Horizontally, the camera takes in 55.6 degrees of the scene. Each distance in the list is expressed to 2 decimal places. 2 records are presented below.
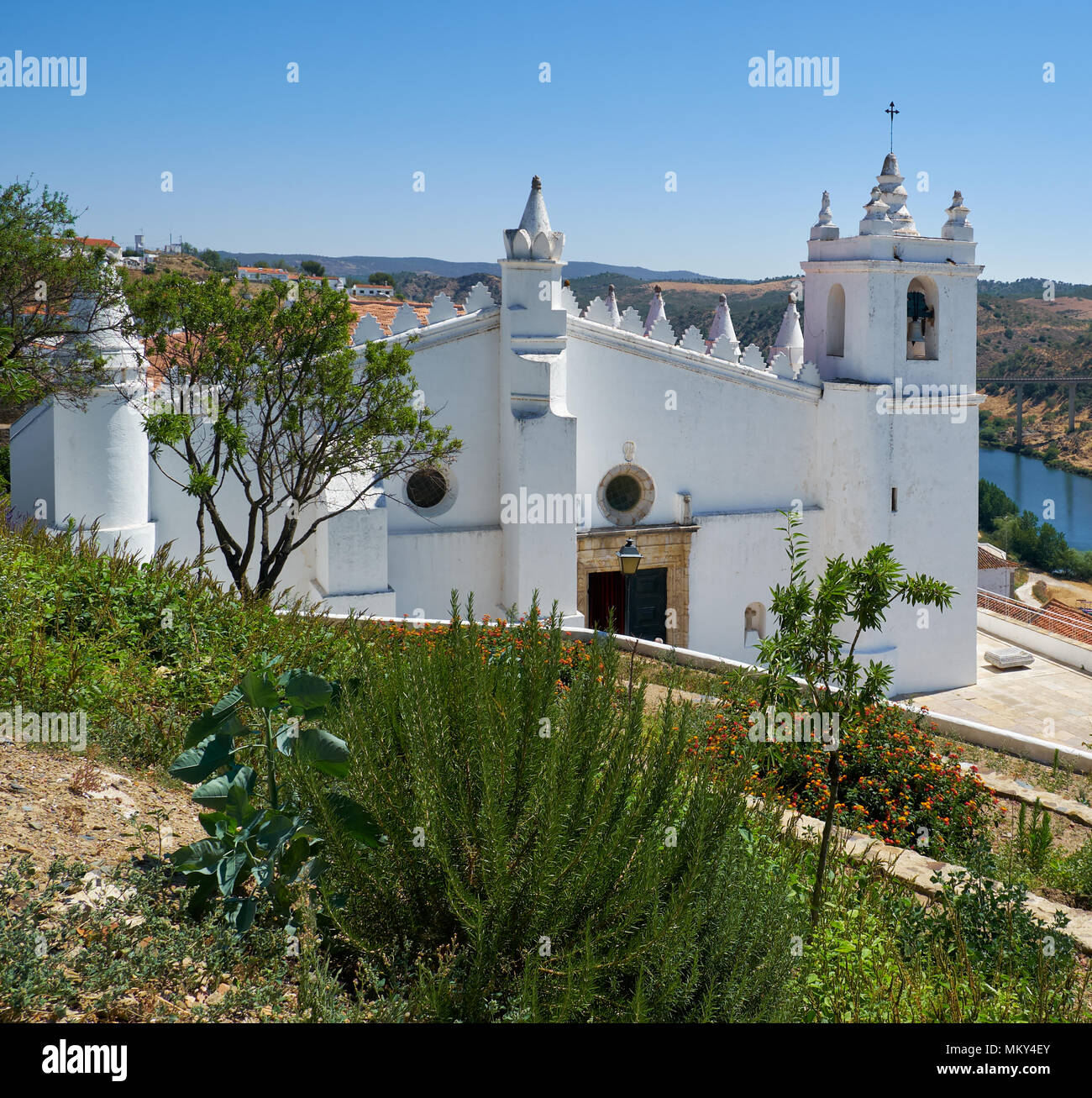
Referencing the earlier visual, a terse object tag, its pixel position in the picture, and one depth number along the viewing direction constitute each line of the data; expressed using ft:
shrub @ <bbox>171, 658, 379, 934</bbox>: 13.00
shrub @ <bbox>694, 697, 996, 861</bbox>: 25.96
